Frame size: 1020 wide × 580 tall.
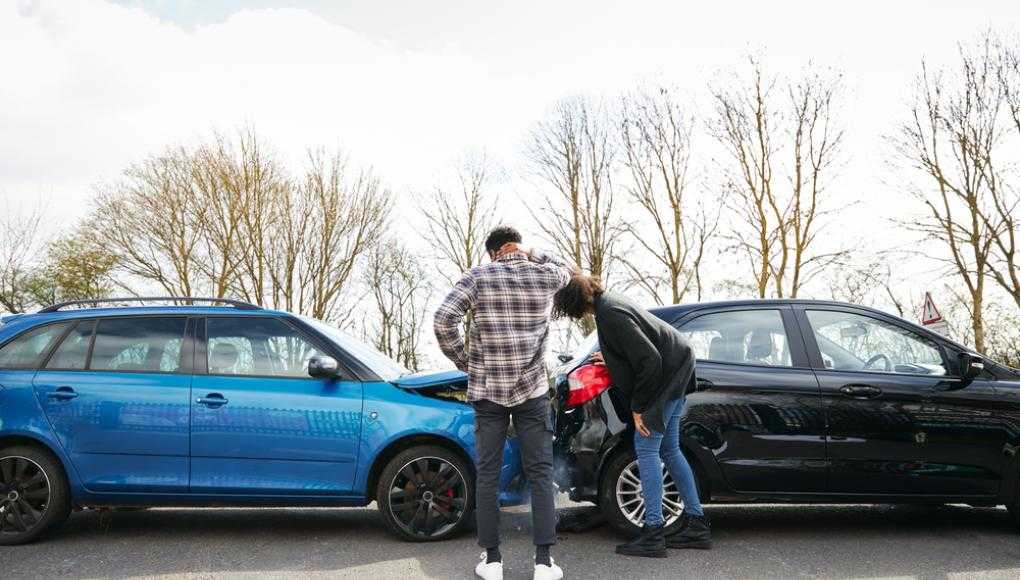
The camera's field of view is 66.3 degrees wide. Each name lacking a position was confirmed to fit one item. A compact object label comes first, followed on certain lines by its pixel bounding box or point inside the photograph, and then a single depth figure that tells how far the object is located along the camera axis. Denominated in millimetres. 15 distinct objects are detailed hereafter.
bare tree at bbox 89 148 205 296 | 25750
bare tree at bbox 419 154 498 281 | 29641
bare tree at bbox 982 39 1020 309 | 20375
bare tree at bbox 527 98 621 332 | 25778
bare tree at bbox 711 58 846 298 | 21750
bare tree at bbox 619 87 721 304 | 23484
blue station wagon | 5062
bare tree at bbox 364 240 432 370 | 37219
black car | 5047
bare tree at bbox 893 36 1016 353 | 20609
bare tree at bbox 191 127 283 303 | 25922
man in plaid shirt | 4188
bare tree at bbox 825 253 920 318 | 23359
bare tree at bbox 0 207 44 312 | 24078
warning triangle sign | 13031
